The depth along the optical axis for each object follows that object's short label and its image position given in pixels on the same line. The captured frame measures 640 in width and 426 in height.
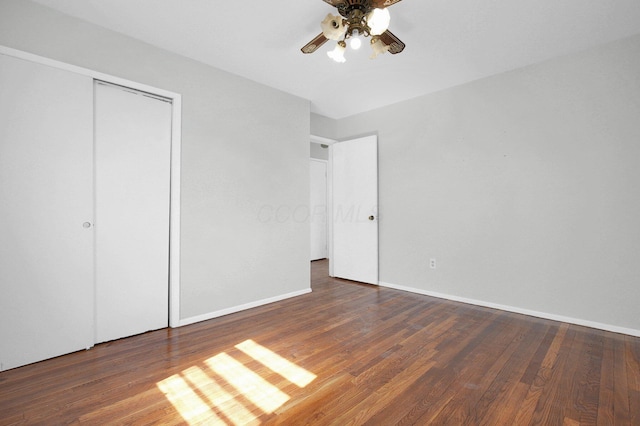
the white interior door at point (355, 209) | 4.39
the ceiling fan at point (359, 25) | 1.82
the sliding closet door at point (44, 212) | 2.05
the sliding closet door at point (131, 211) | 2.47
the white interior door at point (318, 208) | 6.57
